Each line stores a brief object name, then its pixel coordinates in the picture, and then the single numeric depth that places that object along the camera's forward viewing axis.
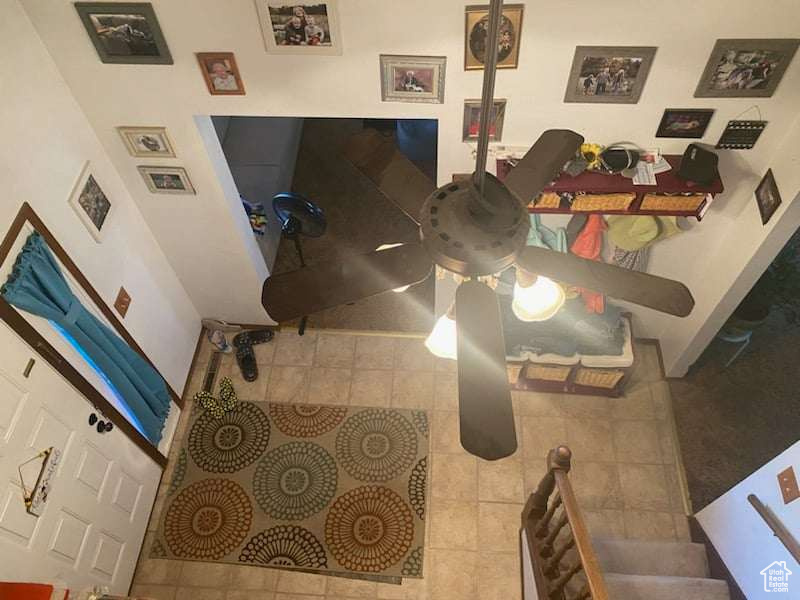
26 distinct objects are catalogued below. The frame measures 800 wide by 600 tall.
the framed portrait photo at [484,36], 2.64
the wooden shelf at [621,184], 3.13
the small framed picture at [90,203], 3.31
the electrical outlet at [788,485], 2.94
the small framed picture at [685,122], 2.99
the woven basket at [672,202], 3.22
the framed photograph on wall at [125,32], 2.73
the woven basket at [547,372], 4.33
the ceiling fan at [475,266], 1.35
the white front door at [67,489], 2.94
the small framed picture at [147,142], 3.33
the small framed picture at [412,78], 2.86
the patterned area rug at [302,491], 4.09
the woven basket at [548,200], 3.25
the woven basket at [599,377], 4.30
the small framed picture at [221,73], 2.92
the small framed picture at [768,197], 3.08
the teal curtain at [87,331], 2.92
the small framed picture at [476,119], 3.05
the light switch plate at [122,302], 3.77
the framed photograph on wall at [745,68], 2.68
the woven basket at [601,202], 3.22
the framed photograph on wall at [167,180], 3.57
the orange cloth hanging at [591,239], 3.67
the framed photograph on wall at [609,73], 2.77
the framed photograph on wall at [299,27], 2.69
